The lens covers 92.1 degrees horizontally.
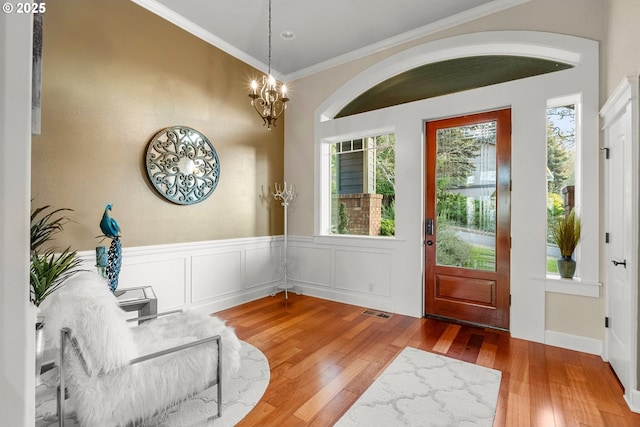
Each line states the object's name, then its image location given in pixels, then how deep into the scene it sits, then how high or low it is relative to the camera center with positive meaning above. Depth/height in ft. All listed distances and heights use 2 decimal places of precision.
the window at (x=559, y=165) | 10.11 +1.69
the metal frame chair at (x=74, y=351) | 4.97 -2.42
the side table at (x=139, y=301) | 8.04 -2.33
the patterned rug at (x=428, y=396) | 6.39 -4.21
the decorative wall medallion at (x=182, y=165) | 11.10 +1.89
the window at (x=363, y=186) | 13.98 +1.40
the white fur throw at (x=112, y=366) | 4.91 -2.67
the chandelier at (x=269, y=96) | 9.76 +3.82
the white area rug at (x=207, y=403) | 6.25 -4.20
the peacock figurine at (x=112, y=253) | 8.63 -1.11
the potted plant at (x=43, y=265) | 5.85 -1.17
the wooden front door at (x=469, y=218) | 11.16 -0.08
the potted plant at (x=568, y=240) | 9.55 -0.75
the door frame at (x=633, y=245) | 6.73 -0.62
